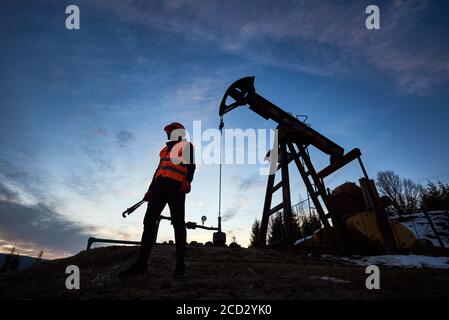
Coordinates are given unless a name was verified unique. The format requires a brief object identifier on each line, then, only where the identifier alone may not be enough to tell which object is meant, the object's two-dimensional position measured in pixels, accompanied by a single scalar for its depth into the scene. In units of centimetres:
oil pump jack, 614
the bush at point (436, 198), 2607
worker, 257
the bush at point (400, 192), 3400
